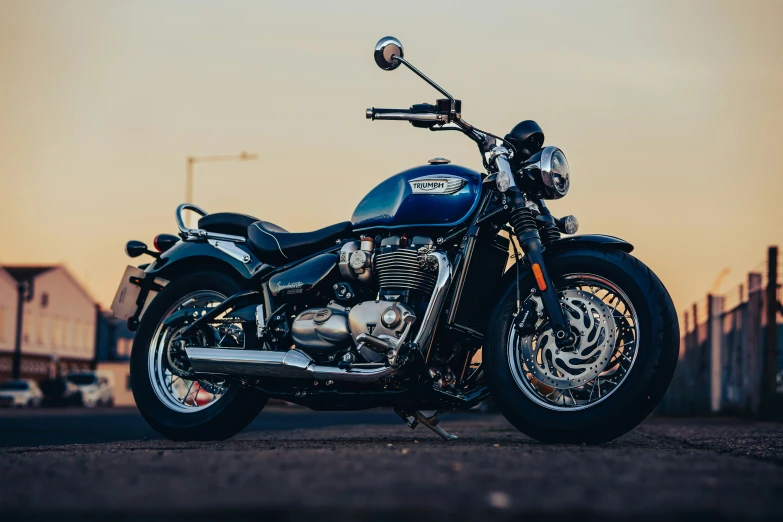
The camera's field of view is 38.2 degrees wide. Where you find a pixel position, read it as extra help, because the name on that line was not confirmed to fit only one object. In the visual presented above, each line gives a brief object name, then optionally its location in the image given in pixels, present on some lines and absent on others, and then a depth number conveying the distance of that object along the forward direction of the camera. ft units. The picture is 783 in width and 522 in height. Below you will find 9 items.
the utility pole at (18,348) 182.09
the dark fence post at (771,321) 48.85
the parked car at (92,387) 155.63
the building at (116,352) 226.58
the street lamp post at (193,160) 117.50
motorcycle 19.48
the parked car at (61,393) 153.28
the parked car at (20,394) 135.44
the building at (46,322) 199.72
